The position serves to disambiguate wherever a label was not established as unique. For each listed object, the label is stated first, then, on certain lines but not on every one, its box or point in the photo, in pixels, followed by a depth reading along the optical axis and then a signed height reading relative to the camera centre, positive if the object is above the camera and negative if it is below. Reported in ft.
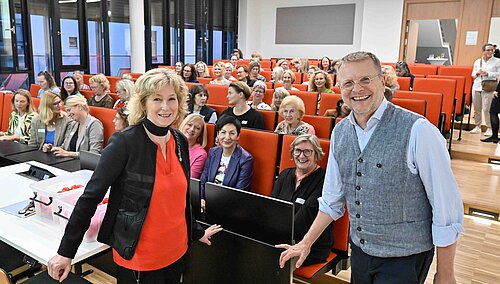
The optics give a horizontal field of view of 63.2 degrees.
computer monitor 6.29 -2.43
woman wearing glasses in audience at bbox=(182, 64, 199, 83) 22.09 -0.64
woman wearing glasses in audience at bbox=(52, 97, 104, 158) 12.30 -2.21
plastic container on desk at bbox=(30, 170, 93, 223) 6.24 -2.12
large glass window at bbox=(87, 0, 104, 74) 28.18 +1.58
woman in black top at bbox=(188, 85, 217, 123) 14.38 -1.56
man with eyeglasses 4.10 -1.23
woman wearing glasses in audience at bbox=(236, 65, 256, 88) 22.27 -0.67
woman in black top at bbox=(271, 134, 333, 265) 7.34 -2.37
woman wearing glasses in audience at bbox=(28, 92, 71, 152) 12.93 -2.04
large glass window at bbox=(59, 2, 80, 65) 26.45 +1.60
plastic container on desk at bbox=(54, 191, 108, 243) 5.83 -2.23
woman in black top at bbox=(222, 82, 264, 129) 13.09 -1.40
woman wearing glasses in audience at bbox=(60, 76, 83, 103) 18.69 -1.33
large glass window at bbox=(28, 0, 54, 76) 24.89 +1.29
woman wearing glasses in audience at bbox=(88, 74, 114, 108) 17.60 -1.51
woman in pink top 10.16 -2.02
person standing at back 19.88 -0.56
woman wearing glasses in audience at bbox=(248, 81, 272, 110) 16.01 -1.21
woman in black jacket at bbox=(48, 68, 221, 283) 4.75 -1.60
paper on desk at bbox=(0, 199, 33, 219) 6.66 -2.54
